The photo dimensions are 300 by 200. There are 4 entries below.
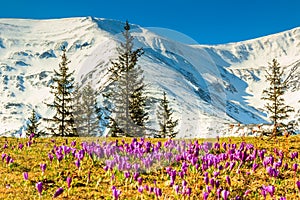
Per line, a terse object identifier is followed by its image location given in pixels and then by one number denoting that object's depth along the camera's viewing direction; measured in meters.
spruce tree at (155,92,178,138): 61.34
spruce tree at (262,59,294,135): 59.41
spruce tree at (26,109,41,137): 63.36
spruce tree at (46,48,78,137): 53.92
